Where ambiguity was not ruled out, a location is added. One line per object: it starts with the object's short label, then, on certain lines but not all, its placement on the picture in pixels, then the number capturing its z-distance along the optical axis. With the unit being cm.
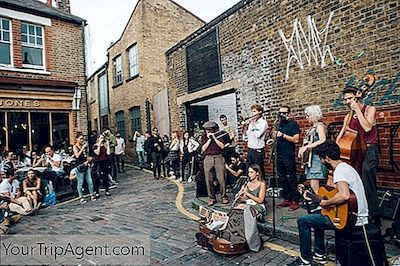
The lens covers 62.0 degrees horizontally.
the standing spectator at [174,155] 1184
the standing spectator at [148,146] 1227
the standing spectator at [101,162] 972
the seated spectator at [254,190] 571
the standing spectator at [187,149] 1083
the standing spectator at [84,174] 923
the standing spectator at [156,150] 1203
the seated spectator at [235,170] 815
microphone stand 523
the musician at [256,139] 671
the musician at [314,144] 552
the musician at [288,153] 627
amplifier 455
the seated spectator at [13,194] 754
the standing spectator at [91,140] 1427
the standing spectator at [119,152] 1473
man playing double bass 457
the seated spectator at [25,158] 1069
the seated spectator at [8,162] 906
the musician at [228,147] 823
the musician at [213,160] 705
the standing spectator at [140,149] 1588
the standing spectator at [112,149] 1239
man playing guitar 350
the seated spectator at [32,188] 819
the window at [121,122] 2031
